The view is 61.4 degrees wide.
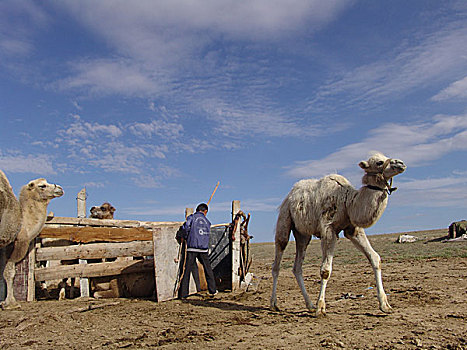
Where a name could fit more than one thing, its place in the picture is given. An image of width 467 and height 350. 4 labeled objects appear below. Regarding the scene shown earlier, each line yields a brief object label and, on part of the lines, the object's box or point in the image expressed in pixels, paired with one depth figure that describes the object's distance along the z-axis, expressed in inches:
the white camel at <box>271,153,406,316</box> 293.7
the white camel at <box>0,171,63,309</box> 394.9
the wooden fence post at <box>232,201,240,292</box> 469.4
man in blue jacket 427.8
